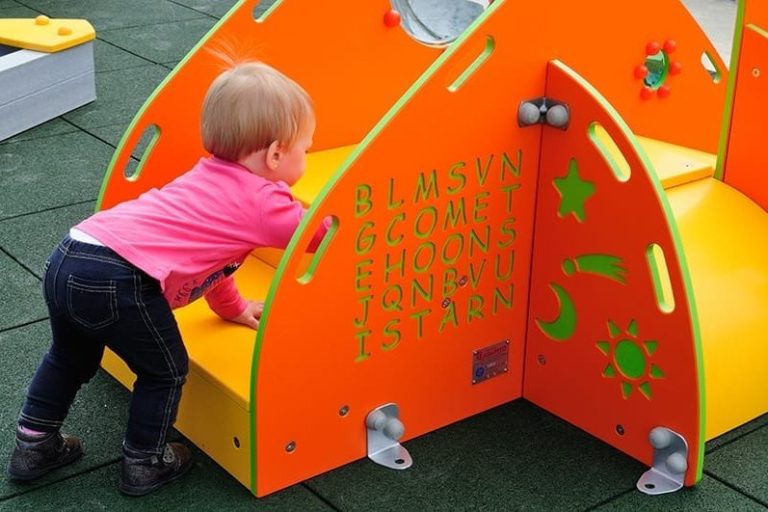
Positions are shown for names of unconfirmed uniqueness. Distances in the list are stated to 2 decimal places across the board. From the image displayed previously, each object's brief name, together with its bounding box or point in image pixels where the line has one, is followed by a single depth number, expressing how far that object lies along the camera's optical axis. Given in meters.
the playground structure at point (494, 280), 2.12
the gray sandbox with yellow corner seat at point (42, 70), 3.98
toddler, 2.04
